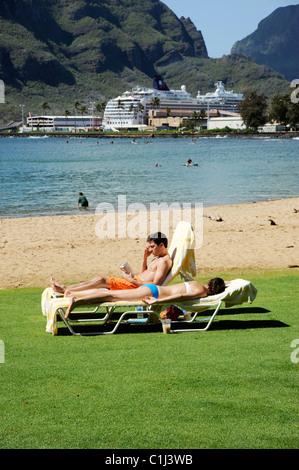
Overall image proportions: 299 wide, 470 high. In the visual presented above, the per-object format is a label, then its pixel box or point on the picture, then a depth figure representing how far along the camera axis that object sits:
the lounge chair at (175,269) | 6.54
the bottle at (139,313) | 6.59
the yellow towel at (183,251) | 7.10
